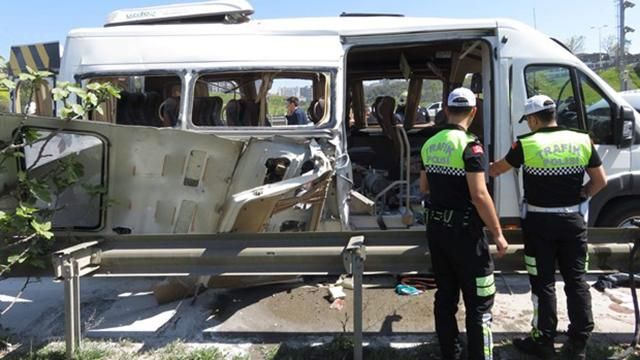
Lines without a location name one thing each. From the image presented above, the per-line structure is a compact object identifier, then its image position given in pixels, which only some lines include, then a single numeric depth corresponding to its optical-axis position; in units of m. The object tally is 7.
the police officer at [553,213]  3.73
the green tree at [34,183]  3.85
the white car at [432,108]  8.98
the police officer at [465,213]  3.45
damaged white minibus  4.70
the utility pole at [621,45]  30.67
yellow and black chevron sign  6.75
